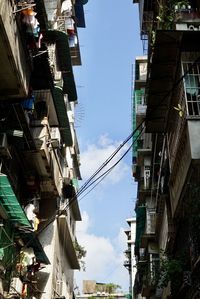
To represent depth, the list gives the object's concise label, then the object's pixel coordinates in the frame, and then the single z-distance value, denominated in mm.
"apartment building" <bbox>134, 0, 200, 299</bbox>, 10164
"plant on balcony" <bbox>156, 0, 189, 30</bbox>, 11727
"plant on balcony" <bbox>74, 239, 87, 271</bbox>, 26494
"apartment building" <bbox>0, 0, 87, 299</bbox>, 11891
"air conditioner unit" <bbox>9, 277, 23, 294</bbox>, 14852
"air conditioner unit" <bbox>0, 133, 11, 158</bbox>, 12826
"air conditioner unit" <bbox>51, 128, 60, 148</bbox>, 19925
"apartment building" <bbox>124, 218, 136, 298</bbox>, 47775
